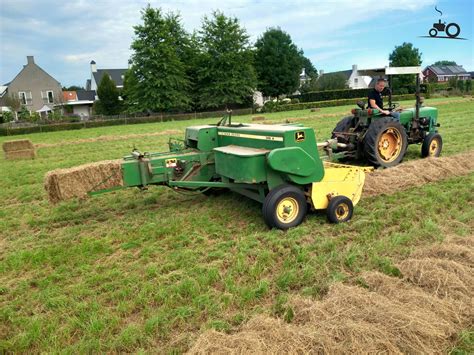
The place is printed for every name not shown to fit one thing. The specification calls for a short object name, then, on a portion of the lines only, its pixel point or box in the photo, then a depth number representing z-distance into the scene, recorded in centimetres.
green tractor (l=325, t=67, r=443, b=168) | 830
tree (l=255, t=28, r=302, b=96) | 5559
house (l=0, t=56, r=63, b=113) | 5406
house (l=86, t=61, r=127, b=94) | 6944
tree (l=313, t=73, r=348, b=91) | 6003
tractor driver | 856
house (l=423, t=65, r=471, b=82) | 9001
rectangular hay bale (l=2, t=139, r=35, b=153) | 1531
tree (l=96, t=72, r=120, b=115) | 5094
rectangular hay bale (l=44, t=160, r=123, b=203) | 698
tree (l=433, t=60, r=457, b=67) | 12815
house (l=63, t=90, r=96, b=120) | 5812
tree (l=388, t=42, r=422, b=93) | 6800
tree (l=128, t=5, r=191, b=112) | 4569
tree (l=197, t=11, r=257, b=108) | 4781
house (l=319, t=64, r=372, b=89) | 7341
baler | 546
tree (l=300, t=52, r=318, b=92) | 6291
